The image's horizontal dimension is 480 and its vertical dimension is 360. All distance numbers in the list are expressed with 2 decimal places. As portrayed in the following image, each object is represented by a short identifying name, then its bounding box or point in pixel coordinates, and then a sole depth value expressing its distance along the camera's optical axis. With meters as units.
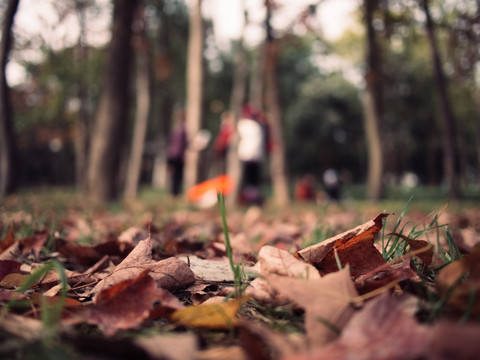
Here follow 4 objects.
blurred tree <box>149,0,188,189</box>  15.75
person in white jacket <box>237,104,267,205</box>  9.12
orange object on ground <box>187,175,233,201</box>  8.86
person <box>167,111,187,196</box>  10.94
